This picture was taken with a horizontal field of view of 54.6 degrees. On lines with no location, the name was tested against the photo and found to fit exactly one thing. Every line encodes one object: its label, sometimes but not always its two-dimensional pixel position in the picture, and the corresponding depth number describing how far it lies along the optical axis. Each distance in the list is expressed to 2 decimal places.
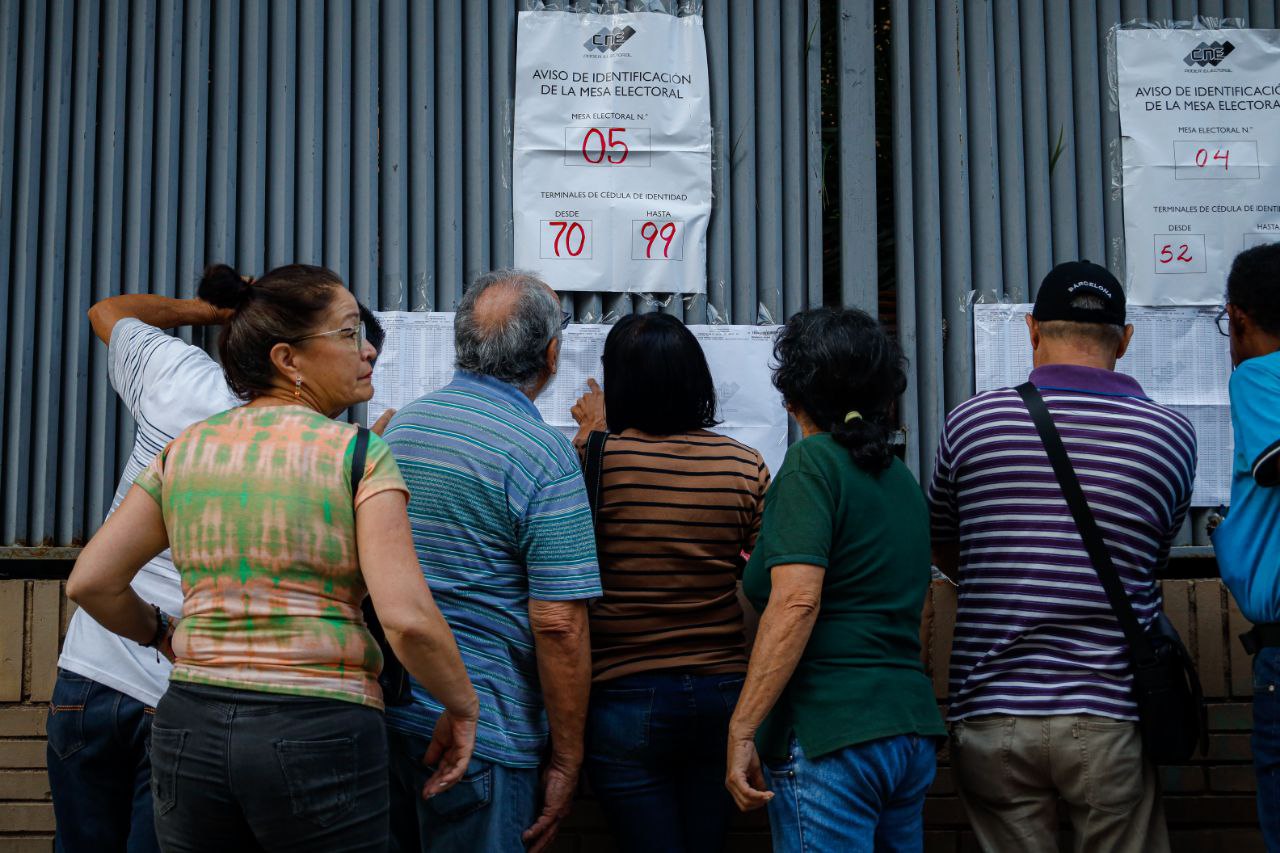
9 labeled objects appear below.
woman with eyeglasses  2.18
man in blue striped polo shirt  2.71
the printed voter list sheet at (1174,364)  4.07
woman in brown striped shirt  2.96
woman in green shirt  2.60
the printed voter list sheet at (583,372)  3.97
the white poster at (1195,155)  4.10
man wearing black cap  2.79
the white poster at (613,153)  4.01
